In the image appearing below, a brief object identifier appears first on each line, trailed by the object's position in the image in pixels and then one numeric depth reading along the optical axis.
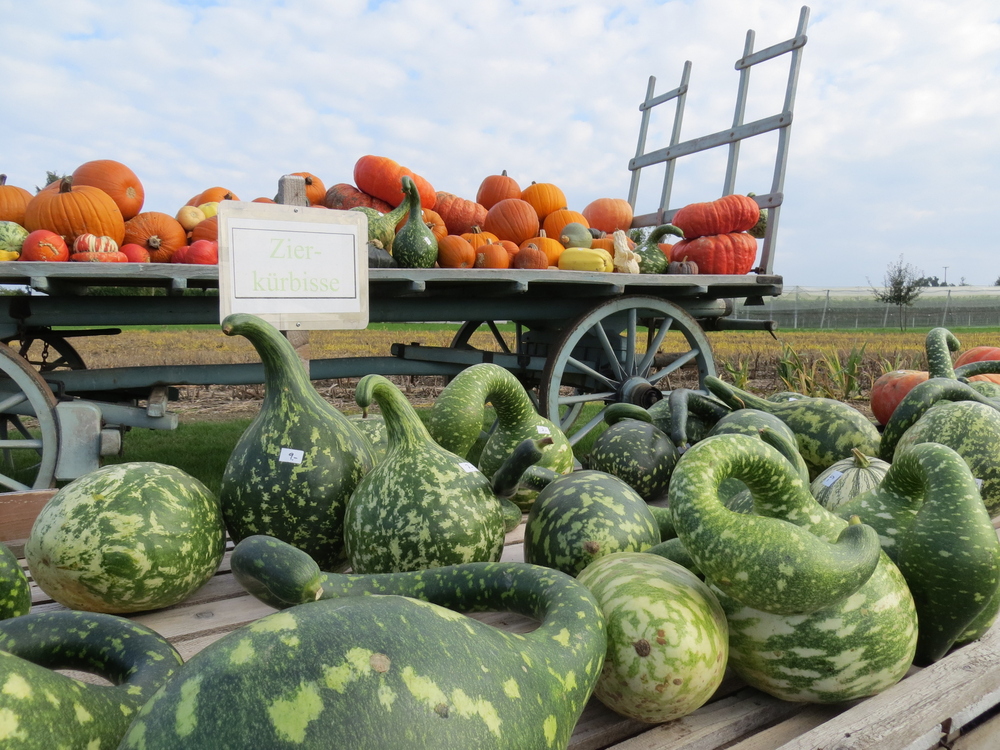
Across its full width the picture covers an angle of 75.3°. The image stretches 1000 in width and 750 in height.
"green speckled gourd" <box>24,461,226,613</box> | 1.05
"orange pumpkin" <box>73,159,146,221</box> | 4.21
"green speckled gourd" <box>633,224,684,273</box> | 4.57
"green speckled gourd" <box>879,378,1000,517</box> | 1.54
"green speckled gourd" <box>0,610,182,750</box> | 0.52
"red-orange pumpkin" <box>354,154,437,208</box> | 4.71
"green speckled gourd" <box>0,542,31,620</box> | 0.87
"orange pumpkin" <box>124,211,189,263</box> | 3.97
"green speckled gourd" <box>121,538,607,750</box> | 0.47
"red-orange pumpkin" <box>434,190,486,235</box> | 5.13
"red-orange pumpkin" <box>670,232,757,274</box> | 4.56
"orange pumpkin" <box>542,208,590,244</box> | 5.20
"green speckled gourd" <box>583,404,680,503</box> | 1.79
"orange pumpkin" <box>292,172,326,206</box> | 4.59
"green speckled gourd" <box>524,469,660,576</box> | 1.15
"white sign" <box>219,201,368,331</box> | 2.06
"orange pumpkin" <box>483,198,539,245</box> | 4.96
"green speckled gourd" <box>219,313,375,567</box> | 1.23
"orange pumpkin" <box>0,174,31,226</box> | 3.97
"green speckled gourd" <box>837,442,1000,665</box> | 0.98
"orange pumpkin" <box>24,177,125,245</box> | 3.64
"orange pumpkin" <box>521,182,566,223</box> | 5.48
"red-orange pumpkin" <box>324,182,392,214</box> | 4.71
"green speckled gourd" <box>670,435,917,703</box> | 0.83
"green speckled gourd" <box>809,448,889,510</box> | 1.40
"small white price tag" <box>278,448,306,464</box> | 1.24
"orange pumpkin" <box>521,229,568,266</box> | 4.50
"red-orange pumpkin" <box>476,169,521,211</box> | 5.59
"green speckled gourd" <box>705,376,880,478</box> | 1.85
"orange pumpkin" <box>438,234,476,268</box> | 4.06
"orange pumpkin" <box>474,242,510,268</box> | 4.24
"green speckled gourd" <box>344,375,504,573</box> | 1.09
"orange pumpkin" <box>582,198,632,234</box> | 5.75
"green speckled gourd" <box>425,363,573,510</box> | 1.51
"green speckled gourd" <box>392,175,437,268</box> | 3.76
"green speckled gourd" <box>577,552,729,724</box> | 0.84
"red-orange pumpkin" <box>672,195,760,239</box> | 4.53
